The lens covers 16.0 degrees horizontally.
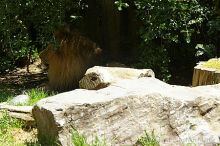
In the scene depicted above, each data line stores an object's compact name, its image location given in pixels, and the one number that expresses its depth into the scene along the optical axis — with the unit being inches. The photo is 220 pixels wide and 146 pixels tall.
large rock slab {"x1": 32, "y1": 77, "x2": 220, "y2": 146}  355.3
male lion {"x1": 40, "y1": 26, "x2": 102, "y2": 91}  652.8
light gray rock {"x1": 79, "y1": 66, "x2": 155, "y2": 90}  470.2
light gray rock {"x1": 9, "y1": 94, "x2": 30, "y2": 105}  533.6
